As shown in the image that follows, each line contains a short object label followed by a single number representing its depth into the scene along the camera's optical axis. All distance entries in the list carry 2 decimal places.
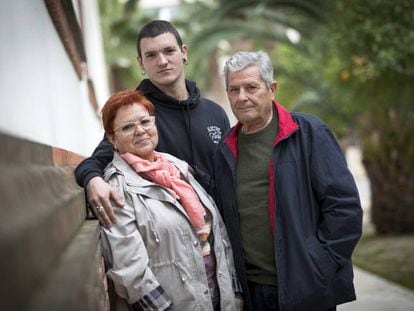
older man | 2.83
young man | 3.25
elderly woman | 2.44
